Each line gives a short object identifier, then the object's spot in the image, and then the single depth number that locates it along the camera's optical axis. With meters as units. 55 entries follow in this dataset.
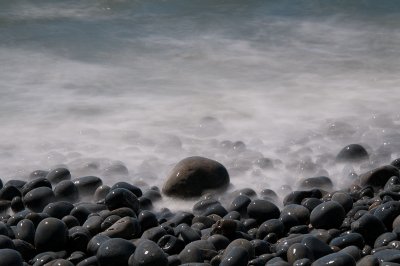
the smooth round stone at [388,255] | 6.60
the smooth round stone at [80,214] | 7.93
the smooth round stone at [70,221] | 7.75
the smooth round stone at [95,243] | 7.15
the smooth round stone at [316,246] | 6.85
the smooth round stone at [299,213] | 7.84
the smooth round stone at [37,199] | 8.41
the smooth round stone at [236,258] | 6.70
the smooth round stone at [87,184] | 8.89
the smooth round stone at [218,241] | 7.17
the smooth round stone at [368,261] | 6.57
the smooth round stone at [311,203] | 8.09
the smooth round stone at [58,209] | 7.95
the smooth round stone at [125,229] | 7.41
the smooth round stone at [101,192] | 8.66
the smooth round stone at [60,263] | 6.86
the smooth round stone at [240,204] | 8.20
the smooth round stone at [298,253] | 6.76
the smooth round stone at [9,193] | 8.67
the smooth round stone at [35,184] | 8.70
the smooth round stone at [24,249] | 7.23
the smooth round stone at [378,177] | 8.76
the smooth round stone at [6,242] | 7.14
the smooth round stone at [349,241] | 7.10
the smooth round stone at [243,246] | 6.94
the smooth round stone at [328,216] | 7.64
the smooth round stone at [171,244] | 7.17
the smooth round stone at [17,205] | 8.50
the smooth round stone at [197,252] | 6.91
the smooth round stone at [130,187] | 8.66
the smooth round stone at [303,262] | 6.59
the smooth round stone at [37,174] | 9.41
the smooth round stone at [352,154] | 9.70
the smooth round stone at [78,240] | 7.33
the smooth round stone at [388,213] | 7.48
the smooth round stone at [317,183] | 9.00
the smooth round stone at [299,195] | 8.42
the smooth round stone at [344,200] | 7.99
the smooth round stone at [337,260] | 6.45
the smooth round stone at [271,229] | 7.53
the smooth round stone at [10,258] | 6.77
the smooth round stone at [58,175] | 9.19
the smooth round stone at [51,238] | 7.28
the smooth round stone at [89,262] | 6.96
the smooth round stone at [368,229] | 7.26
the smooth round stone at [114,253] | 6.87
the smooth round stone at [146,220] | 7.71
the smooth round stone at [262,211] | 7.92
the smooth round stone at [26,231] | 7.41
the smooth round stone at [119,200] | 8.09
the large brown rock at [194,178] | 8.89
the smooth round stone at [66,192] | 8.67
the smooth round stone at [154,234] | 7.36
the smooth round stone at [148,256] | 6.71
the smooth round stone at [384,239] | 7.09
